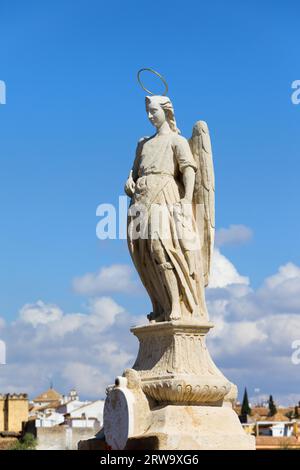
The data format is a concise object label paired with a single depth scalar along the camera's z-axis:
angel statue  14.29
